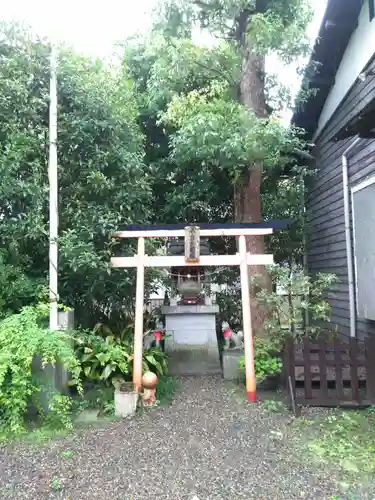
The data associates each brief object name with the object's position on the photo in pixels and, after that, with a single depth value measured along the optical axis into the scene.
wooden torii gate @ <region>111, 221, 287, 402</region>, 6.16
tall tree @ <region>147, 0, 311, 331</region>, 6.91
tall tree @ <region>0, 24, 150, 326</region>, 5.82
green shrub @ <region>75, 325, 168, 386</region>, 5.95
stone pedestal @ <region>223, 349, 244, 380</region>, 7.18
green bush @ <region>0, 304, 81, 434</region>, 4.45
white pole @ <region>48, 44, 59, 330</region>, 5.70
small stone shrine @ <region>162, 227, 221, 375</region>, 7.97
